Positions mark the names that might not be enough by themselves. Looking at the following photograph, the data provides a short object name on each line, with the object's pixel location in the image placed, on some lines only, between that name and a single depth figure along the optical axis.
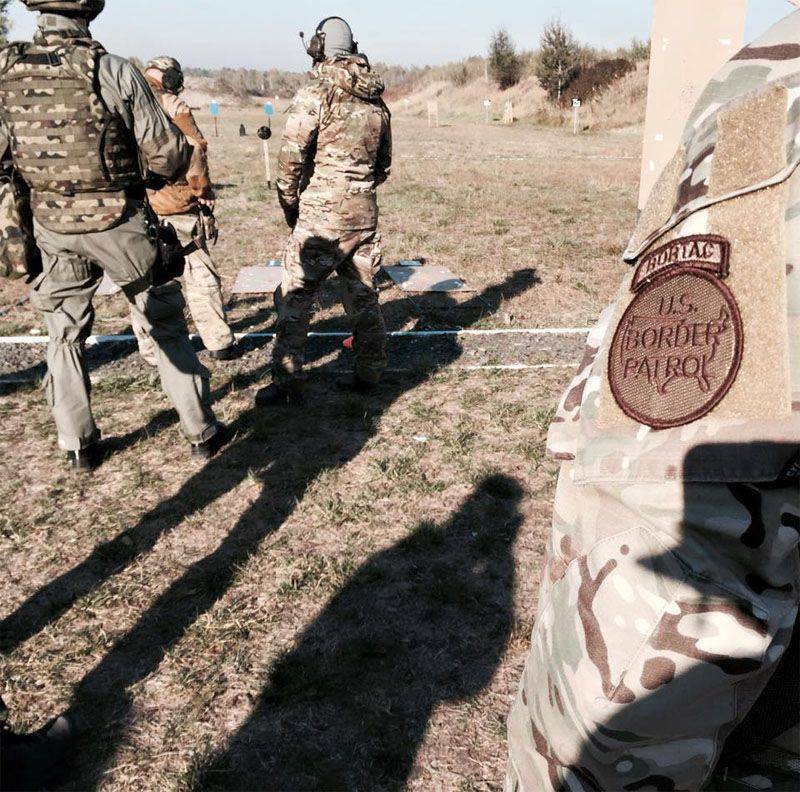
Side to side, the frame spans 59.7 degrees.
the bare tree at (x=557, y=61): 32.12
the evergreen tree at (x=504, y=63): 39.34
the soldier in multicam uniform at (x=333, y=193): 3.90
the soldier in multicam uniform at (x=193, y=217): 4.53
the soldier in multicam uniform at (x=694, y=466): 0.85
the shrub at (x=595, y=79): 30.12
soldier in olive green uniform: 3.00
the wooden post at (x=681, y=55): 2.60
